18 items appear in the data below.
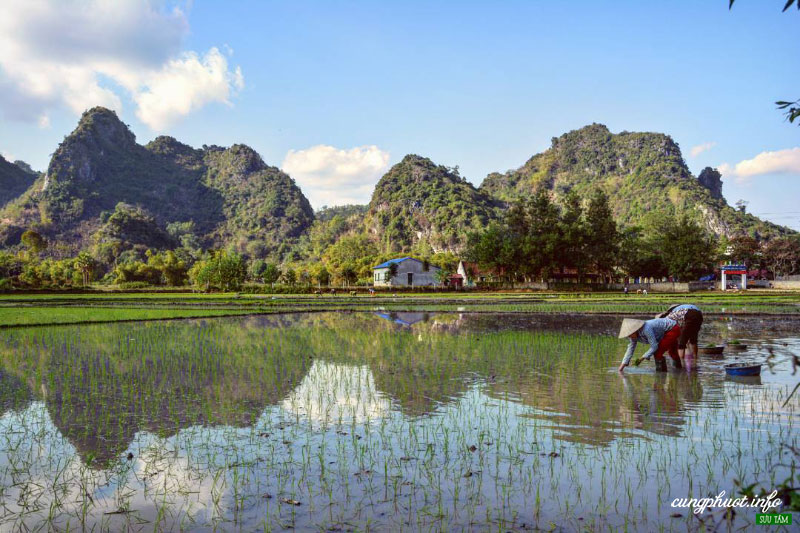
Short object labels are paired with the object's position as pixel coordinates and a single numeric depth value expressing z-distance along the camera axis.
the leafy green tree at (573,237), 76.00
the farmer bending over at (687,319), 12.93
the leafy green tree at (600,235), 78.94
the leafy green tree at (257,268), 135.36
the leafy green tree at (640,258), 88.69
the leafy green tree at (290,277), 94.44
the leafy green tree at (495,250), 76.22
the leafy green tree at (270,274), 84.80
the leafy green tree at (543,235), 74.44
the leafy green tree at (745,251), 89.38
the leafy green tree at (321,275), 99.81
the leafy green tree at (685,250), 75.06
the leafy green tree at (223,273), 76.94
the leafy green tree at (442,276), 95.19
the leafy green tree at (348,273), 103.62
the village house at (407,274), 96.56
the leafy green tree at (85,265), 100.94
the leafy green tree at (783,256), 89.19
